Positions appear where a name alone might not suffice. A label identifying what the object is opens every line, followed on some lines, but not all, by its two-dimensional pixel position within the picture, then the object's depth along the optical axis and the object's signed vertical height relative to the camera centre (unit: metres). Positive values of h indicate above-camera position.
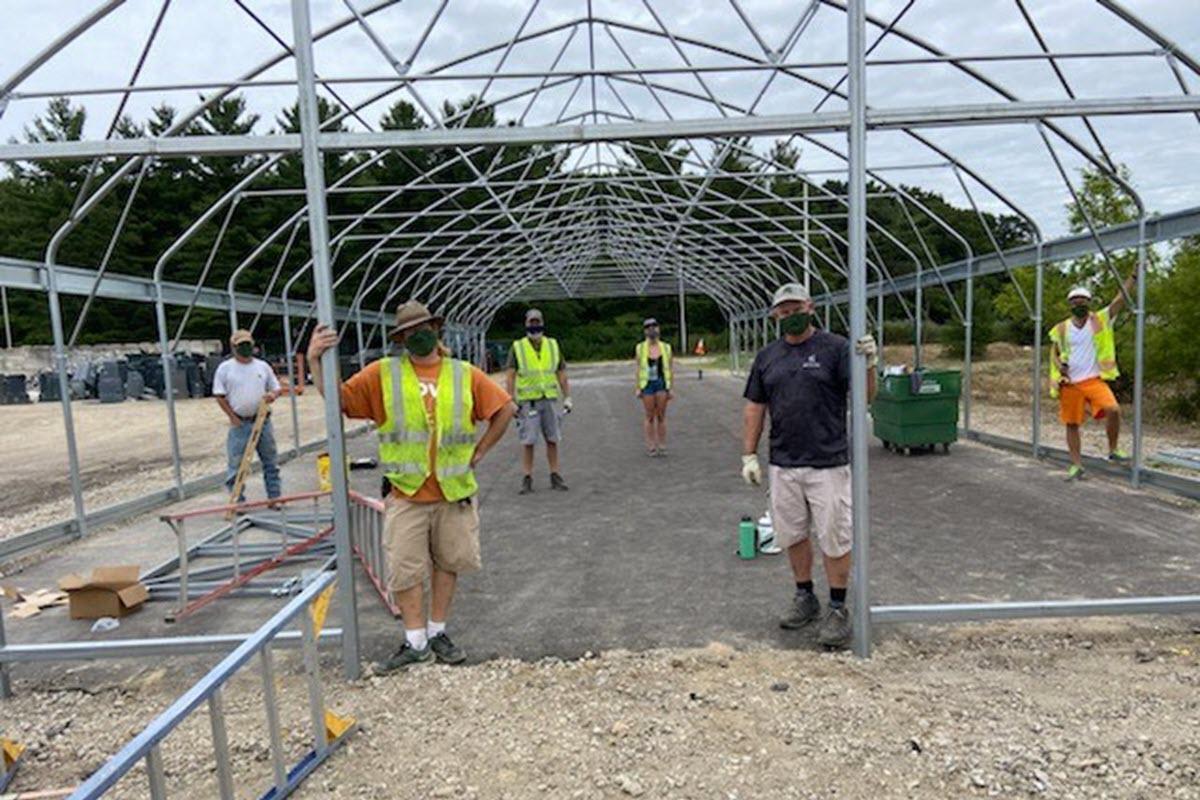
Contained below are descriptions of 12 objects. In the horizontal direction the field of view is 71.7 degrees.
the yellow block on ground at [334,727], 3.71 -1.71
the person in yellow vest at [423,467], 4.46 -0.68
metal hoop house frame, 4.41 +1.12
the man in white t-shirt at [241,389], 8.44 -0.40
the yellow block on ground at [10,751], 3.69 -1.74
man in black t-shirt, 4.68 -0.74
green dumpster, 10.84 -1.22
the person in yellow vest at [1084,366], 8.79 -0.63
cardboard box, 5.56 -1.59
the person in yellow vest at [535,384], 9.21 -0.55
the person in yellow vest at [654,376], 11.10 -0.63
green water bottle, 6.32 -1.64
